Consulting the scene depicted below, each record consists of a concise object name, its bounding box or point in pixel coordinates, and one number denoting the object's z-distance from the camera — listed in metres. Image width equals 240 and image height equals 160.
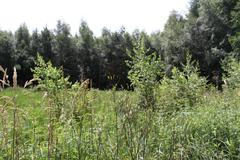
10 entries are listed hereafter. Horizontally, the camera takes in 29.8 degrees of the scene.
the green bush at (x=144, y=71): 10.19
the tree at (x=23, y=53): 44.25
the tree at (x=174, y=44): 37.26
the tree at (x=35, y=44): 51.06
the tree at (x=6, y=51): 45.88
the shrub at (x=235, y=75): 13.67
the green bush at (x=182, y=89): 9.77
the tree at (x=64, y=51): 49.74
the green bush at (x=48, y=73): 8.78
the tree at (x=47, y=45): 50.94
